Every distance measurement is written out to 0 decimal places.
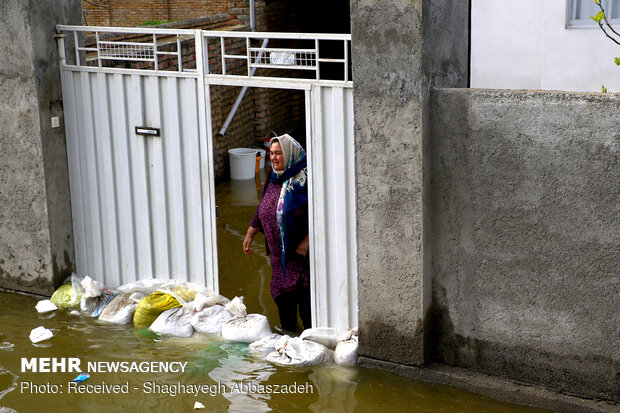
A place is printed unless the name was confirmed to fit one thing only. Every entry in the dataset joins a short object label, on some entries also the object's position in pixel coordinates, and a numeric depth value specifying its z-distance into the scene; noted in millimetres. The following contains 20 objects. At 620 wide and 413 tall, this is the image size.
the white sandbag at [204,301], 6359
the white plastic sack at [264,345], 5941
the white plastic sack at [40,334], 6270
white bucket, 11172
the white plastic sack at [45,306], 6844
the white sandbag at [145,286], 6738
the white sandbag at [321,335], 5934
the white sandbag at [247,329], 6055
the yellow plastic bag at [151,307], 6443
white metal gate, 5668
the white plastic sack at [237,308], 6336
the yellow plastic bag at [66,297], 6926
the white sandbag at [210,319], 6223
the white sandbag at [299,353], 5703
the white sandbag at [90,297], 6793
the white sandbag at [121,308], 6582
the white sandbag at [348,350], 5676
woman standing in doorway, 5973
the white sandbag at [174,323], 6277
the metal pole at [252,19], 12125
